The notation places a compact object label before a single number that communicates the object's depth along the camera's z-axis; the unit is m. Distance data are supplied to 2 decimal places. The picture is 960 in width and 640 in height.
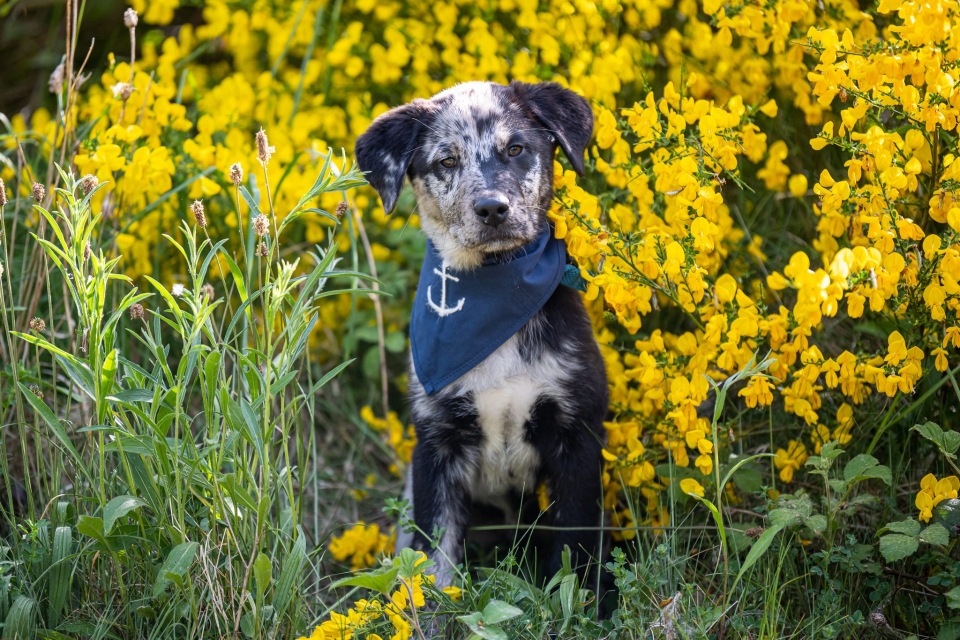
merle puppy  2.74
